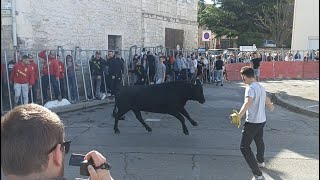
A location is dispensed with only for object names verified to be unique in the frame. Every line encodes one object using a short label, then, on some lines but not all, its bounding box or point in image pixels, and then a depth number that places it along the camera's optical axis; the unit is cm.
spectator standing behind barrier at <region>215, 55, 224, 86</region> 2092
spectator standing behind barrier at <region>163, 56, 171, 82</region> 1961
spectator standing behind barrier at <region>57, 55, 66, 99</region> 1335
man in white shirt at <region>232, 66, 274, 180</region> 556
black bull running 865
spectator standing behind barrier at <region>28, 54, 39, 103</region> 1197
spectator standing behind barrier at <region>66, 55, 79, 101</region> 1384
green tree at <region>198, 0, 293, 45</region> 4731
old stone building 1395
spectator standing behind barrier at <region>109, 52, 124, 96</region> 1482
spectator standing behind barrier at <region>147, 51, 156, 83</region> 1783
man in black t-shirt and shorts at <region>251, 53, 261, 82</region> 2029
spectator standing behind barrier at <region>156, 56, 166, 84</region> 1661
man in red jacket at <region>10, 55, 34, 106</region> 1160
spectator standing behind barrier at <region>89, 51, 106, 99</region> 1473
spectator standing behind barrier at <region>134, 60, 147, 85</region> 1541
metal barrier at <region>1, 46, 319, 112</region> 1231
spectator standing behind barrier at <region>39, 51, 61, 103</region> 1286
